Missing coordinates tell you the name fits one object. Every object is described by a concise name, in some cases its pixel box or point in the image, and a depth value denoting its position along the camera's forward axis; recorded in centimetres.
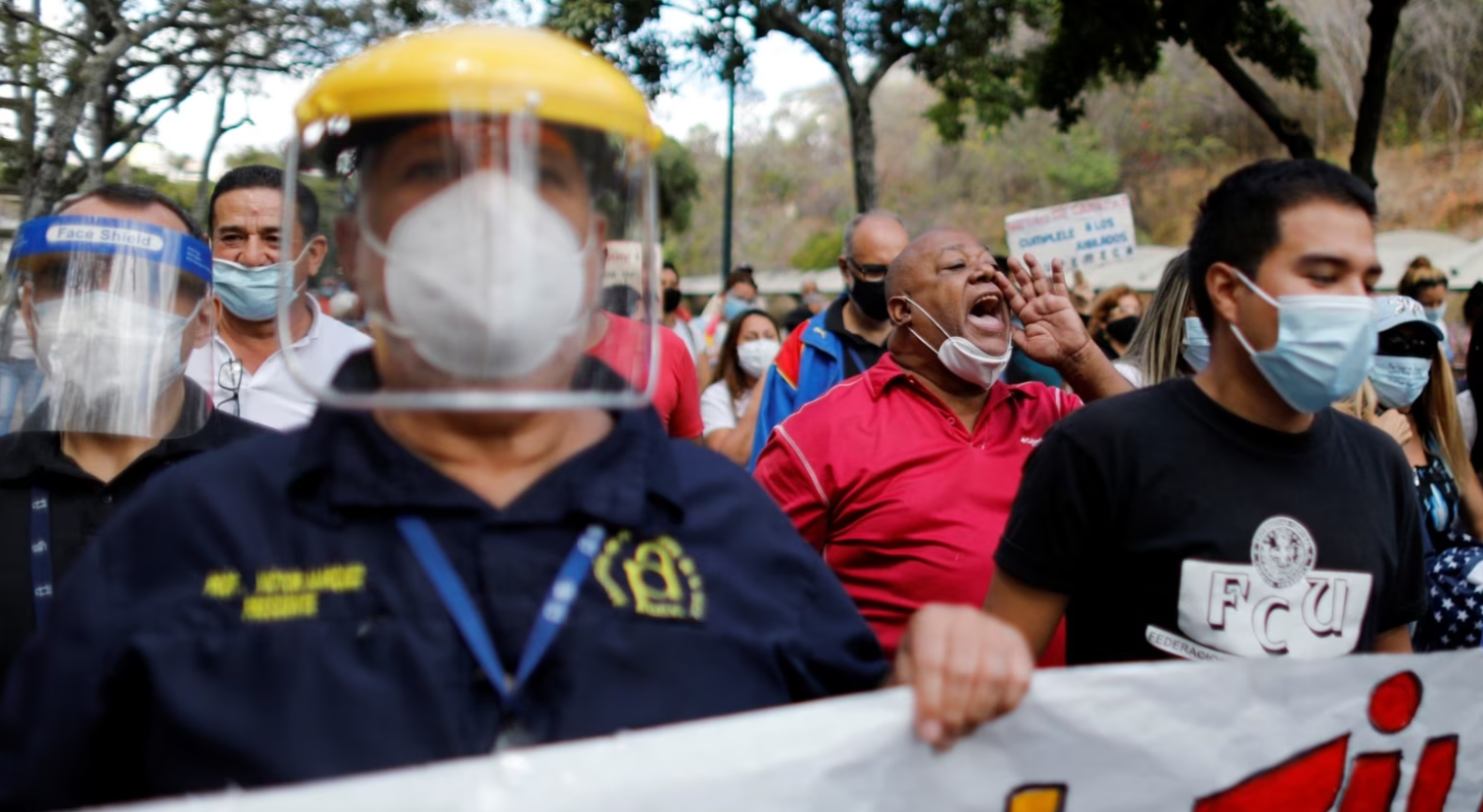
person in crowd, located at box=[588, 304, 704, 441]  463
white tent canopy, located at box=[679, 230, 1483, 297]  1661
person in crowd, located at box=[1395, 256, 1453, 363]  866
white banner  150
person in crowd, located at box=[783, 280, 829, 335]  819
